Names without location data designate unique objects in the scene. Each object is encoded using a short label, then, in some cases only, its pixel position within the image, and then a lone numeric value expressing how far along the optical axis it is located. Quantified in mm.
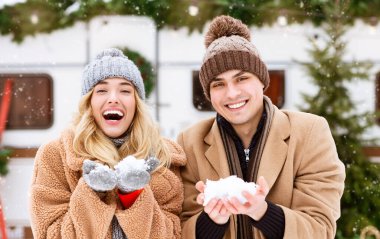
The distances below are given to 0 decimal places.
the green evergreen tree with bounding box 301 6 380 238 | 5340
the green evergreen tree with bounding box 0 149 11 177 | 5982
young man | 2355
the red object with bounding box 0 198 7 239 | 5655
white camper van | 5914
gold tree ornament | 4293
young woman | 2230
